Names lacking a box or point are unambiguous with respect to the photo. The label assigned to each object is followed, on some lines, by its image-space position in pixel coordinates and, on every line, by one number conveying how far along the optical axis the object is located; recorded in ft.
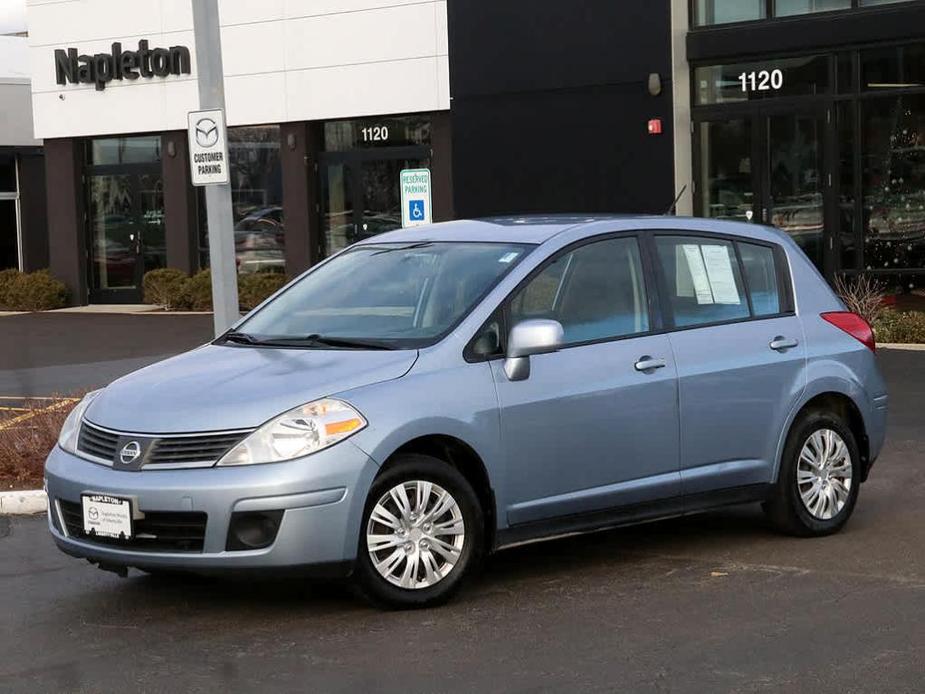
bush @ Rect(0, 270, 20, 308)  105.70
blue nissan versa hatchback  22.44
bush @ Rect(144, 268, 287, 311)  93.30
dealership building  76.28
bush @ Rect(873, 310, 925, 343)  65.77
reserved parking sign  50.14
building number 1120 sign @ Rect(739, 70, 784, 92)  78.43
